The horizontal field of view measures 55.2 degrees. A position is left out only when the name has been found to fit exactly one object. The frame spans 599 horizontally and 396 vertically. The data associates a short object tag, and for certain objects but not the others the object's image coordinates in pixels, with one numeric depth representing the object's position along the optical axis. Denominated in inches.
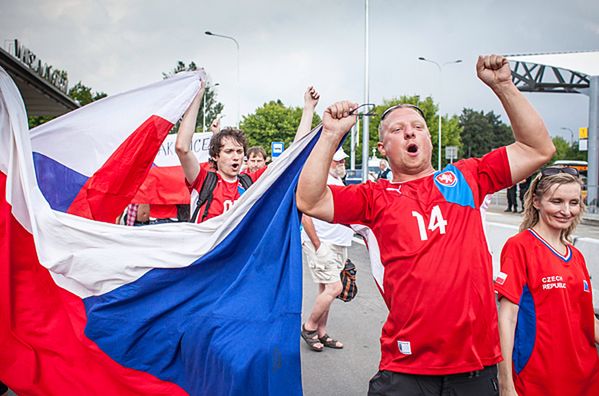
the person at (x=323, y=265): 232.5
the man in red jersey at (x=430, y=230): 93.7
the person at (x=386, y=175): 583.4
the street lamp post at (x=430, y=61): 2065.7
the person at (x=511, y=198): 1012.8
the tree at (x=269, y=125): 2920.8
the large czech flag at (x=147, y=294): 111.8
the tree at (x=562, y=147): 3981.3
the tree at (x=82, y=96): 1969.5
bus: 1169.9
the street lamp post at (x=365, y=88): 898.1
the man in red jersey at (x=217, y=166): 173.3
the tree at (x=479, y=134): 3944.4
